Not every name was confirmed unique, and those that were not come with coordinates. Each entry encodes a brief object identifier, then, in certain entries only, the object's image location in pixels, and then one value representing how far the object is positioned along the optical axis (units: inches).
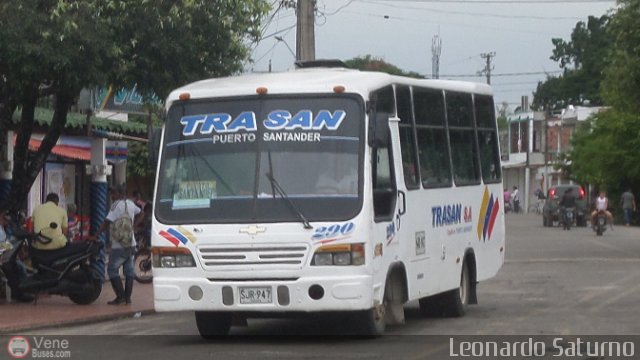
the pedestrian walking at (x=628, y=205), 2204.7
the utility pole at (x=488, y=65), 4119.1
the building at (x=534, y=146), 3666.3
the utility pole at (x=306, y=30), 1055.0
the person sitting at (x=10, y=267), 784.9
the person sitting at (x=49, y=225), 787.4
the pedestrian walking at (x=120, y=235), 789.2
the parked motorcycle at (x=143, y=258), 999.0
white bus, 550.3
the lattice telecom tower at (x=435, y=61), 3565.5
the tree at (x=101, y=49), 729.6
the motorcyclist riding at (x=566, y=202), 2063.6
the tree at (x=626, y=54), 1168.8
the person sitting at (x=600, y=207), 1791.3
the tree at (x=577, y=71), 4037.9
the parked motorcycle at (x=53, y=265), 783.1
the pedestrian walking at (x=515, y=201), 3398.1
